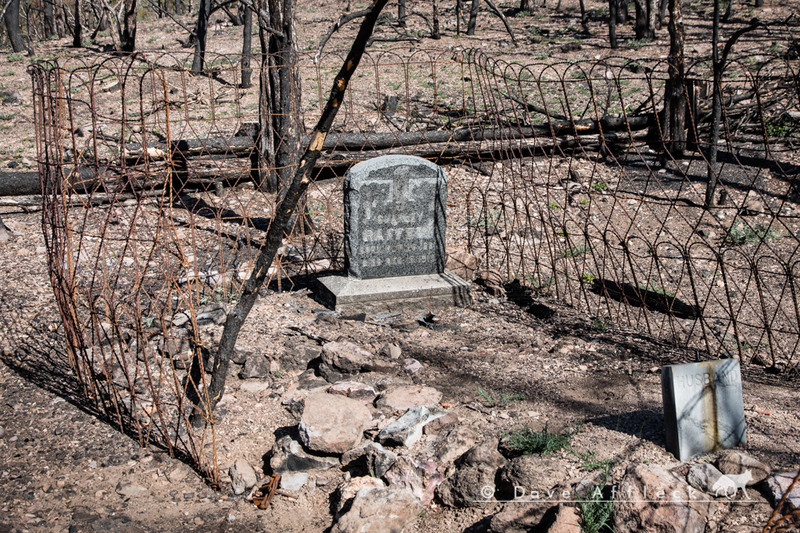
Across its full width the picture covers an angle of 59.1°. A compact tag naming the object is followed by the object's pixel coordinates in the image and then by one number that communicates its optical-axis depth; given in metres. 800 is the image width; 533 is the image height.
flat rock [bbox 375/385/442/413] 4.52
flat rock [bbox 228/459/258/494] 3.79
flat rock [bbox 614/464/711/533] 2.89
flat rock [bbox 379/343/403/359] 5.32
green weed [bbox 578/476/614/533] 2.96
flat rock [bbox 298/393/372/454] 3.95
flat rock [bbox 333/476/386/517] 3.53
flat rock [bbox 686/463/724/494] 3.15
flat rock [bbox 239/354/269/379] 4.93
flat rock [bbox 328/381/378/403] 4.67
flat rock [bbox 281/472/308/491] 3.81
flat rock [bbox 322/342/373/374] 5.00
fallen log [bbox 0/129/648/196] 8.28
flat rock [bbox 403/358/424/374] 5.13
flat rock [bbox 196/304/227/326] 5.73
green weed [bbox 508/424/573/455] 3.65
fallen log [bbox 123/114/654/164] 8.88
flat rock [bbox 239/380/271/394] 4.81
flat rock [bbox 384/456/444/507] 3.58
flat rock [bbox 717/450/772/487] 3.16
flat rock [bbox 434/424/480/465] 3.83
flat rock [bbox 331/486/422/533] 3.30
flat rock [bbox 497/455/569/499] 3.37
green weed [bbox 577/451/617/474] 3.46
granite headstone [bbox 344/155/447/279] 6.33
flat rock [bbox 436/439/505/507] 3.46
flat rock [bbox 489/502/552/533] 3.17
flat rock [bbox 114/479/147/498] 3.73
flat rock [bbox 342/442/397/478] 3.71
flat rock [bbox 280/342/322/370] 5.13
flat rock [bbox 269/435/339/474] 3.91
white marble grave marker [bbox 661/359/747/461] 3.36
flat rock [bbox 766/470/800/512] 2.93
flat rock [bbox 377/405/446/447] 3.99
